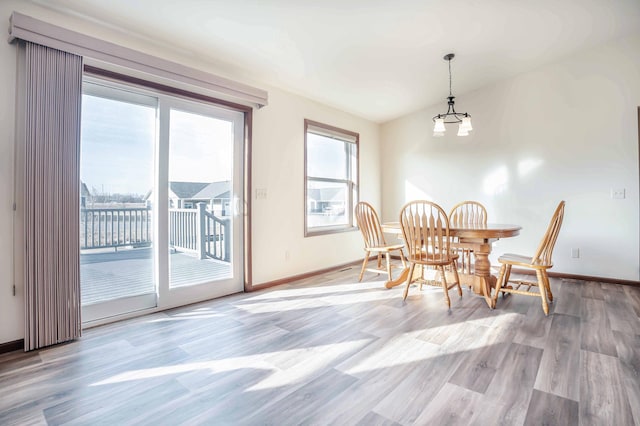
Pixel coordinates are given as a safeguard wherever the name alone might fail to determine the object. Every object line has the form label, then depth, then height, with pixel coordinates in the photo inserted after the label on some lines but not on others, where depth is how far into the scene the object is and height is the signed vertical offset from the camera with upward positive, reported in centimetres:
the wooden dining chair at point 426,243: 286 -26
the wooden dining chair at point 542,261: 263 -42
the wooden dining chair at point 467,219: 322 -5
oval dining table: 281 -29
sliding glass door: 250 +15
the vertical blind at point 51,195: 207 +16
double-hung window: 428 +56
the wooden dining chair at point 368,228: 371 -14
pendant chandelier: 333 +96
